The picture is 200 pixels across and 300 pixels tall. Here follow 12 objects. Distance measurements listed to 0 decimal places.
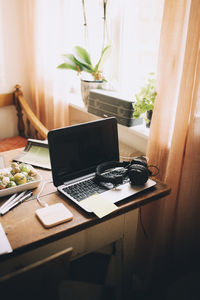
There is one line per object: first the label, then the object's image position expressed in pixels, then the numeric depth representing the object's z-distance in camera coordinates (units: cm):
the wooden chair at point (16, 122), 237
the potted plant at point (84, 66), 200
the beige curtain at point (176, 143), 127
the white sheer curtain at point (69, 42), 191
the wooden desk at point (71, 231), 100
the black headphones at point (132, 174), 123
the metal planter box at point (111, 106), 169
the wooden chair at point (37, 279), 73
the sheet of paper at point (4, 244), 92
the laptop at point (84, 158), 120
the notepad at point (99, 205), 109
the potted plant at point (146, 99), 155
